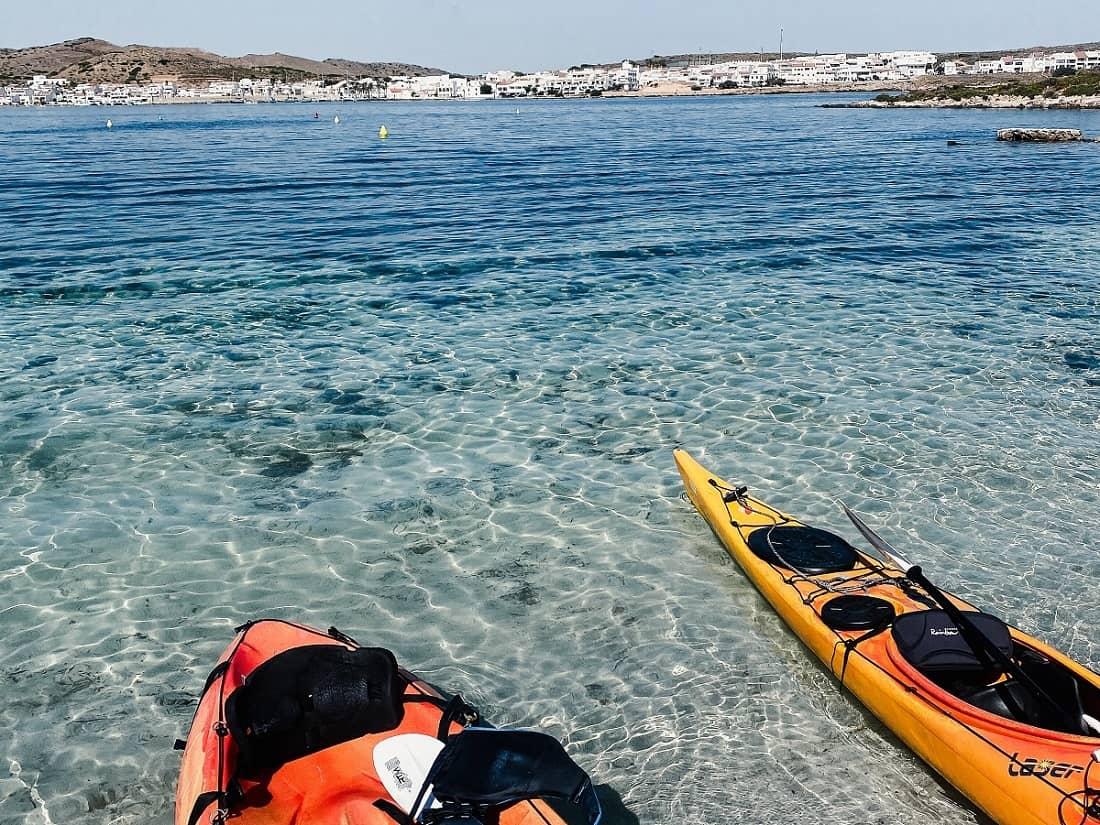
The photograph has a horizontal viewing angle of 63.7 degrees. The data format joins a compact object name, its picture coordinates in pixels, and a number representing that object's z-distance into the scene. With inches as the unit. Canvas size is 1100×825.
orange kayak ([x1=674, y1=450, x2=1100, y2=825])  234.2
